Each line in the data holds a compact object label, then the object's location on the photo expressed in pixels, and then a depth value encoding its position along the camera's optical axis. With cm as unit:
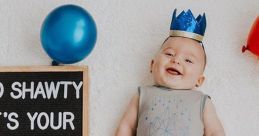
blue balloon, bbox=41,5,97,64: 131
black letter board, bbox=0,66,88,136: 142
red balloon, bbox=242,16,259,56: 138
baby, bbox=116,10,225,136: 132
